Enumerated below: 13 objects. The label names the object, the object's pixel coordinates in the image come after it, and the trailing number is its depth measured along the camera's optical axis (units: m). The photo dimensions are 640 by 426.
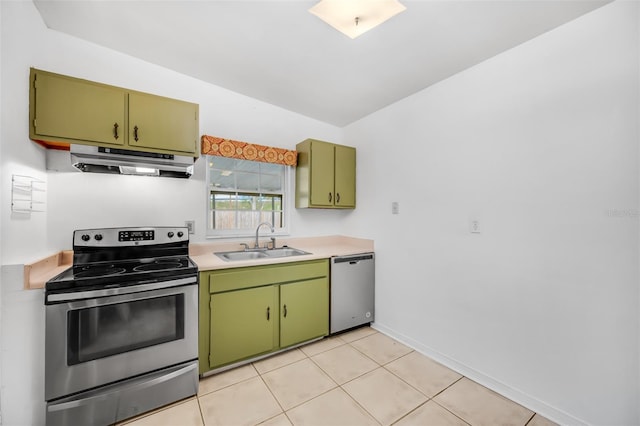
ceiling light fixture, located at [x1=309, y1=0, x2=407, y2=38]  1.50
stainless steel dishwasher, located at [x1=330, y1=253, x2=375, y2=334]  2.77
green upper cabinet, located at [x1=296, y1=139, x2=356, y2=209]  3.01
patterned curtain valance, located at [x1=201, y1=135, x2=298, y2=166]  2.53
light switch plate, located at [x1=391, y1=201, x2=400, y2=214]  2.82
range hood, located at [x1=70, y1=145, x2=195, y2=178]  1.83
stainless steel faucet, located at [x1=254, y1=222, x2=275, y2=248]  2.80
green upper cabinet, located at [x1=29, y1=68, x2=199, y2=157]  1.71
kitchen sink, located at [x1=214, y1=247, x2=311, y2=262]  2.69
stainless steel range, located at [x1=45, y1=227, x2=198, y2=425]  1.50
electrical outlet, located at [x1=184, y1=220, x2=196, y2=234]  2.50
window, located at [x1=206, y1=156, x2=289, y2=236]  2.76
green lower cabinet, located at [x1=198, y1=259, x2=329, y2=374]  2.08
